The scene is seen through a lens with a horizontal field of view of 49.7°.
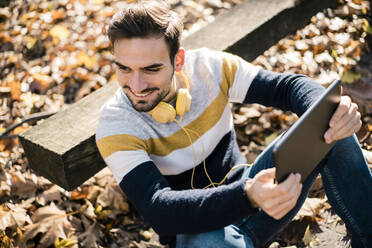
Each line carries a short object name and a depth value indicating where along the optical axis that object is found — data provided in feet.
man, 5.93
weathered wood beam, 7.96
